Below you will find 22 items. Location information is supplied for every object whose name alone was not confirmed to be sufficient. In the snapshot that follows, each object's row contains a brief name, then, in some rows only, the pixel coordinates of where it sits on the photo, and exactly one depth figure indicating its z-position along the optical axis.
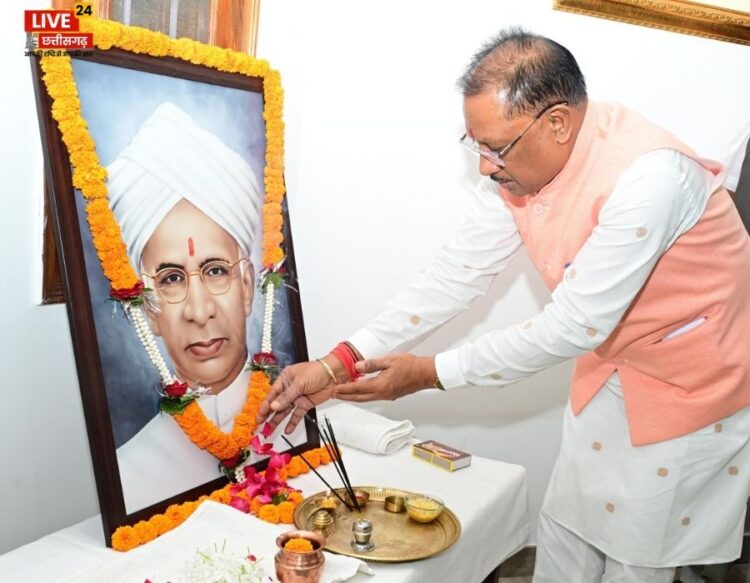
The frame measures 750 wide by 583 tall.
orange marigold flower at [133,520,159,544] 1.65
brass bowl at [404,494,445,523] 1.80
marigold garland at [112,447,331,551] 1.63
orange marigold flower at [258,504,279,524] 1.80
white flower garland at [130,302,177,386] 1.73
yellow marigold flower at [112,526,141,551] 1.62
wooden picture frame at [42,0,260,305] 1.97
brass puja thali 1.66
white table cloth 1.60
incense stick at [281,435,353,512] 1.88
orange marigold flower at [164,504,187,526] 1.74
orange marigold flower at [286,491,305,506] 1.88
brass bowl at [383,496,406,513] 1.87
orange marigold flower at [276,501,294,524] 1.81
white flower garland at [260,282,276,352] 2.09
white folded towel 2.28
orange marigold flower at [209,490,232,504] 1.85
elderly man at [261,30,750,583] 1.71
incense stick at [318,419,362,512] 1.88
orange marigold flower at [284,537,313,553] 1.47
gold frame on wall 2.82
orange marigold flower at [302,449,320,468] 2.14
